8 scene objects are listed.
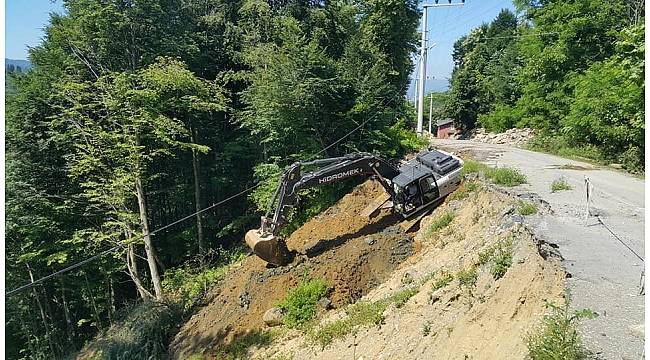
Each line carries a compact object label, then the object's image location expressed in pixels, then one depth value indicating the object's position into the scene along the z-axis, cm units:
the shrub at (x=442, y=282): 771
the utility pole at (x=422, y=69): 1989
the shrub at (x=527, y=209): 855
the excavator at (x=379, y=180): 1122
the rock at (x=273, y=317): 1013
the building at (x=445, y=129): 4750
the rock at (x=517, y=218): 823
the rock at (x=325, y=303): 994
